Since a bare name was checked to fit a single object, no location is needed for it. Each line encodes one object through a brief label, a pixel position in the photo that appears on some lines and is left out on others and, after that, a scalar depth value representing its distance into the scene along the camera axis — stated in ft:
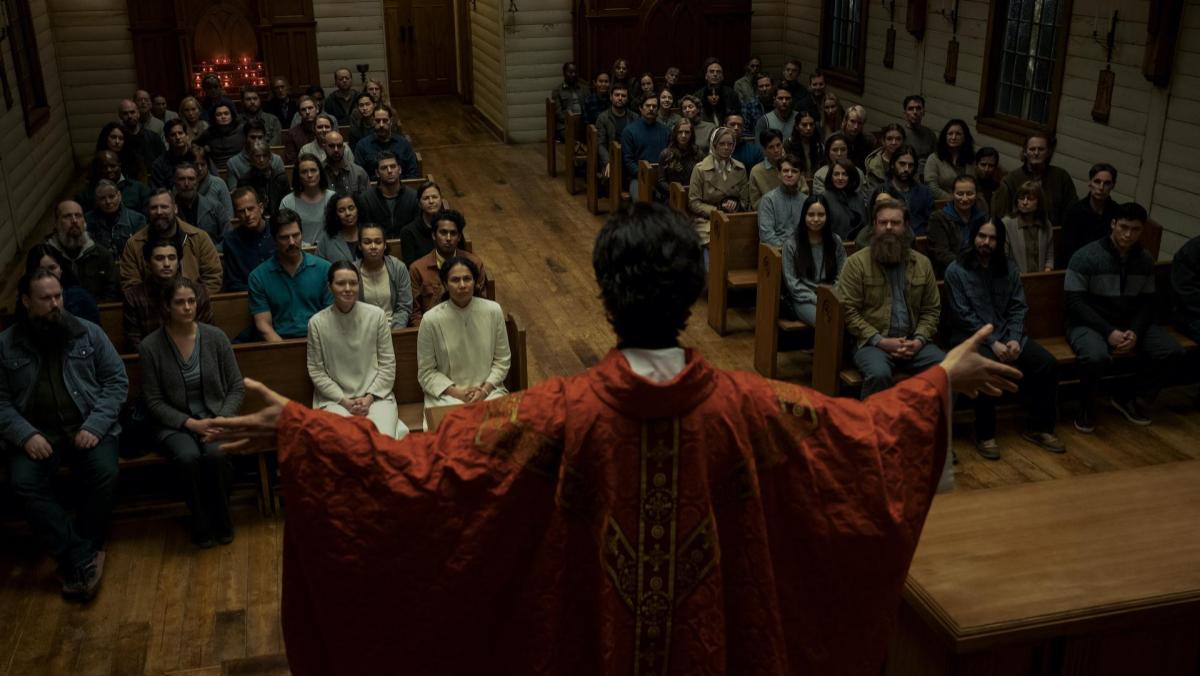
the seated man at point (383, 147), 28.04
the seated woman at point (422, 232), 21.35
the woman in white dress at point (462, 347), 16.70
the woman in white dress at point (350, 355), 16.48
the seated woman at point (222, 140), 30.68
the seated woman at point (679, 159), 27.50
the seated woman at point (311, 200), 22.29
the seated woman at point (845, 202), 22.75
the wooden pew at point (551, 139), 37.76
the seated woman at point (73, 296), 16.85
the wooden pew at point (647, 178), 28.50
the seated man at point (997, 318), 18.48
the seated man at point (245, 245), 20.48
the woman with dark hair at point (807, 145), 29.27
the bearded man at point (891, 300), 18.17
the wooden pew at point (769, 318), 20.59
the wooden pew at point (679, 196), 26.25
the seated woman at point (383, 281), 18.56
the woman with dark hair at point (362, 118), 31.32
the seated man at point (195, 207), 22.38
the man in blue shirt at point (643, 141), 30.83
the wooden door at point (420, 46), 52.49
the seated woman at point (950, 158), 26.93
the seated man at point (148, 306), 17.21
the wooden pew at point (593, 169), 32.96
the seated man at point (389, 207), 23.43
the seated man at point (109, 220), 21.35
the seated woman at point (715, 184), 25.49
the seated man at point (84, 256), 19.33
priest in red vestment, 7.18
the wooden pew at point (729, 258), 23.17
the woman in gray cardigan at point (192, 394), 15.70
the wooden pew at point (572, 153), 35.73
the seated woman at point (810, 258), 20.61
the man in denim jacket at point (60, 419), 14.71
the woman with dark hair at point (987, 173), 24.61
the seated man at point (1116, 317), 18.95
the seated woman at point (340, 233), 20.57
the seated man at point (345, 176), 24.94
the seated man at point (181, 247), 19.54
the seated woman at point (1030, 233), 21.18
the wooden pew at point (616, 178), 31.17
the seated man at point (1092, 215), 21.65
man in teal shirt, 18.12
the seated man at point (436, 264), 19.13
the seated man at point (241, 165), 25.73
